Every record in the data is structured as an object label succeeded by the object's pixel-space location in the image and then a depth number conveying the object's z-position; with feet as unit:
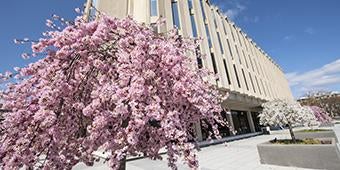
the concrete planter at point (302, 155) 24.41
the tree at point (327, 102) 177.88
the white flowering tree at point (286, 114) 34.19
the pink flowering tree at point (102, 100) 10.39
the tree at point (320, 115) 70.98
